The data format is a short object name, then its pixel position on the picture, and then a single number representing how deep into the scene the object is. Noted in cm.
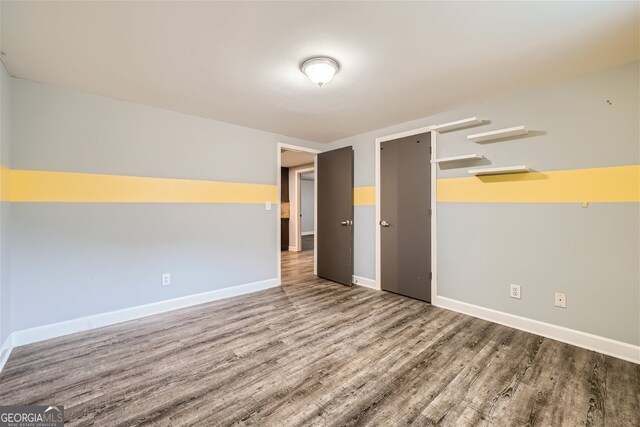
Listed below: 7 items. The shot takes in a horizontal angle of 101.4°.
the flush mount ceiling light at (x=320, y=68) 204
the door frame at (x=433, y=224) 324
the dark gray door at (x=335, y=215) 411
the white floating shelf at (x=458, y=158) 278
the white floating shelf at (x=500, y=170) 249
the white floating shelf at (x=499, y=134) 243
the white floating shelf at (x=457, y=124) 275
